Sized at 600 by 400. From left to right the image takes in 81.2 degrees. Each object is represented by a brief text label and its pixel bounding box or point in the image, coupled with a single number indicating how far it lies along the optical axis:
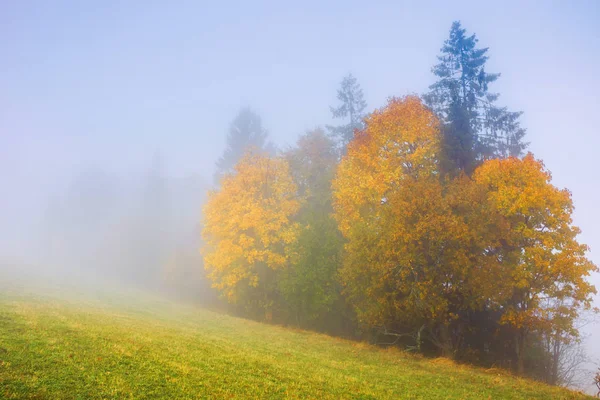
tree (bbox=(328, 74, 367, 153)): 57.01
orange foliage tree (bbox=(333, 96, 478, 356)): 23.84
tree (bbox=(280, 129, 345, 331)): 33.16
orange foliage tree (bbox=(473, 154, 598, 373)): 23.78
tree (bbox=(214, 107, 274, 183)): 89.69
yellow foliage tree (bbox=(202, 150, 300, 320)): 38.62
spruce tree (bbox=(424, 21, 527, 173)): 37.97
